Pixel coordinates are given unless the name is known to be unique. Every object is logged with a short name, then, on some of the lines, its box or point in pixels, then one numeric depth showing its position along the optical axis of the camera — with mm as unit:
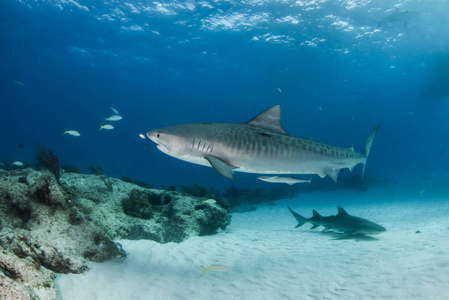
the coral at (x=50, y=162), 8859
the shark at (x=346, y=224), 8070
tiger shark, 4762
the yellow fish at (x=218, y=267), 4412
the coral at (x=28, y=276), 2887
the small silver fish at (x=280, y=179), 7461
